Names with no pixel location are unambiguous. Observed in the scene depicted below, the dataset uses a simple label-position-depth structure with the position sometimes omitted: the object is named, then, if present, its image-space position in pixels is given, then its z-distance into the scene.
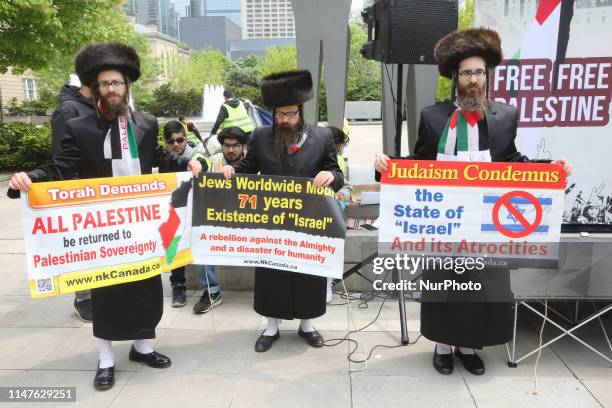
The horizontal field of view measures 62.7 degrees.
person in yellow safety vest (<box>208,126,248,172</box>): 4.50
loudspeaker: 4.47
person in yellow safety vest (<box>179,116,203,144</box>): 6.07
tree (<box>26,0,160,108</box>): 14.05
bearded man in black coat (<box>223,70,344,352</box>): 3.60
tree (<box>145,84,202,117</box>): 40.06
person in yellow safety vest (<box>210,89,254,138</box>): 7.06
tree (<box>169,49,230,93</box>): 47.75
